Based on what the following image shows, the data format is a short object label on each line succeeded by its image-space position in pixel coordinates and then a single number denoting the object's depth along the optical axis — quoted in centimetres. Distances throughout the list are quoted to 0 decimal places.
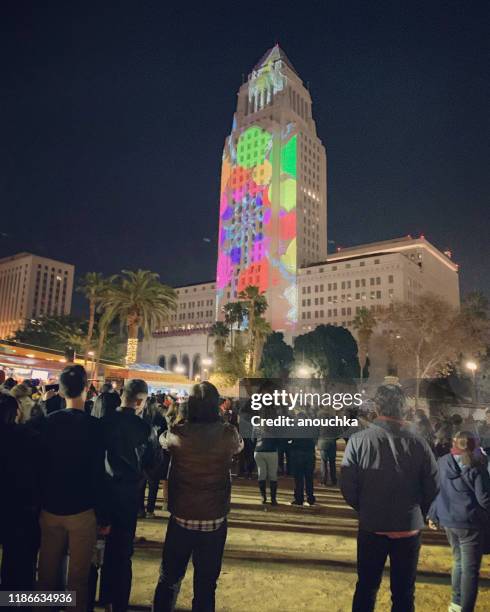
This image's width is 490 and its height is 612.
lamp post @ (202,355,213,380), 7912
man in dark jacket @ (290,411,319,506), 883
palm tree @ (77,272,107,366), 3841
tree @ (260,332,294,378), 6359
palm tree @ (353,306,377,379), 6119
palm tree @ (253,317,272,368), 5866
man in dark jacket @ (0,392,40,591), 327
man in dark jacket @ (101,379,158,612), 383
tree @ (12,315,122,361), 6022
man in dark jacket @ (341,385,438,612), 329
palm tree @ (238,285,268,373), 5796
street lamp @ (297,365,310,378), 6155
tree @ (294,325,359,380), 6050
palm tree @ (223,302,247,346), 6160
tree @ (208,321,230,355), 6289
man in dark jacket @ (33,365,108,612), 326
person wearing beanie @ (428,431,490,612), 405
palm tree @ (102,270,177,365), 3456
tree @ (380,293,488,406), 4028
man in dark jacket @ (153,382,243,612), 328
